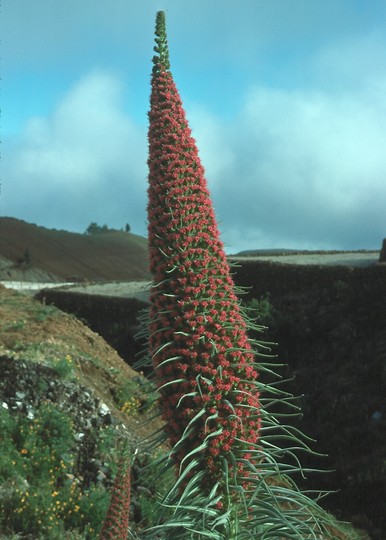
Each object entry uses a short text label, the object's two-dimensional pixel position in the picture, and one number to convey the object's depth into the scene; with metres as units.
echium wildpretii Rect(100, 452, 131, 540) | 3.91
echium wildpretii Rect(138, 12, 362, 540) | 3.58
